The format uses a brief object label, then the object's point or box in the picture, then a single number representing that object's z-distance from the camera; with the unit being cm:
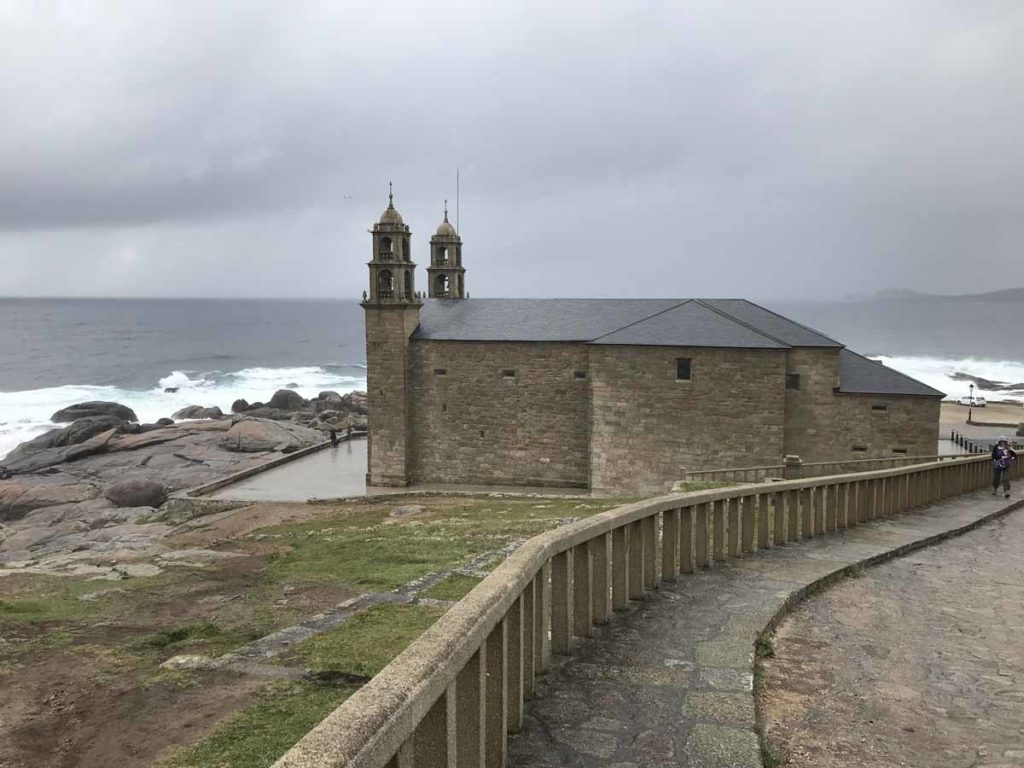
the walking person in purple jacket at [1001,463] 1902
